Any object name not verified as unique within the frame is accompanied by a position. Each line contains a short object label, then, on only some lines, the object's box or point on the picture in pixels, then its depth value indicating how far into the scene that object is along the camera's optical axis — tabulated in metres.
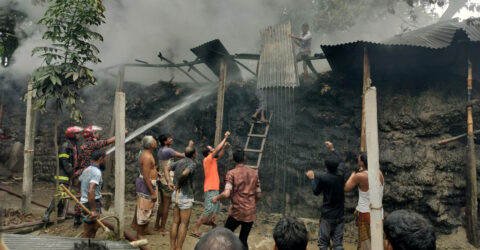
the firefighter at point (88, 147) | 5.22
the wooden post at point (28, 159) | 6.71
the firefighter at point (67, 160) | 5.75
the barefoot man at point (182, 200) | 4.68
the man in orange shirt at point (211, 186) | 5.36
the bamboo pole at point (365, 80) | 5.91
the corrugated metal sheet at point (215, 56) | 7.20
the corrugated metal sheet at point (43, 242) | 2.68
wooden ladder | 7.20
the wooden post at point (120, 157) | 4.03
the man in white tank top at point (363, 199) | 4.17
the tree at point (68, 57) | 5.35
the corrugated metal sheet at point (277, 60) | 7.45
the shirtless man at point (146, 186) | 4.84
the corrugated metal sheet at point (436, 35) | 6.05
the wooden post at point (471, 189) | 5.84
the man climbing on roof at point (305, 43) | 8.37
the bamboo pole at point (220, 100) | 7.47
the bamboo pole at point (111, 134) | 8.85
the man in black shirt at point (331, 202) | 4.23
